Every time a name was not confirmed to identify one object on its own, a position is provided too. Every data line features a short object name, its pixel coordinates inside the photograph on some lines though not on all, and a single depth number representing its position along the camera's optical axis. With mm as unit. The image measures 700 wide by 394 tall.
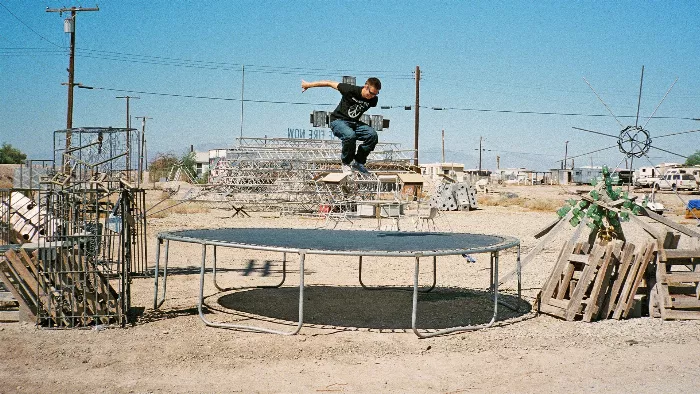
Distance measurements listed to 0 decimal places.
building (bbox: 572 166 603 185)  67850
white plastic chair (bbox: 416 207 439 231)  16594
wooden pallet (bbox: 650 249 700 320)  8297
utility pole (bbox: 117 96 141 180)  10916
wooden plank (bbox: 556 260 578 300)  8562
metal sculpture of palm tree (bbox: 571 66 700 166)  10531
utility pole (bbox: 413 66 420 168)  36125
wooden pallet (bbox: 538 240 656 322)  8227
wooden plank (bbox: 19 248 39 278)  7777
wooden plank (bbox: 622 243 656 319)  8297
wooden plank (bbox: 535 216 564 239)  9586
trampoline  7141
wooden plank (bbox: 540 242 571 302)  8680
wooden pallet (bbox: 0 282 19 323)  7852
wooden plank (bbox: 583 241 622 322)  8172
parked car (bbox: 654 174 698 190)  51200
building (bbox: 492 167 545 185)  81188
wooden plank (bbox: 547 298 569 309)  8445
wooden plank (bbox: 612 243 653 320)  8289
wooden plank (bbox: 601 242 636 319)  8297
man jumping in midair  8602
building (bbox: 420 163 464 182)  68875
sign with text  38000
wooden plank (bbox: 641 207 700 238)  8776
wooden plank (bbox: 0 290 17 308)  7812
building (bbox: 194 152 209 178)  106431
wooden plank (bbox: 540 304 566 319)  8427
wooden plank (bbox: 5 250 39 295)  7727
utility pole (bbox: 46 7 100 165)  27703
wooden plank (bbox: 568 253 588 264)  8422
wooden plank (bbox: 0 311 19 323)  7910
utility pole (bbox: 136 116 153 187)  12325
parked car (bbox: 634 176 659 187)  55556
